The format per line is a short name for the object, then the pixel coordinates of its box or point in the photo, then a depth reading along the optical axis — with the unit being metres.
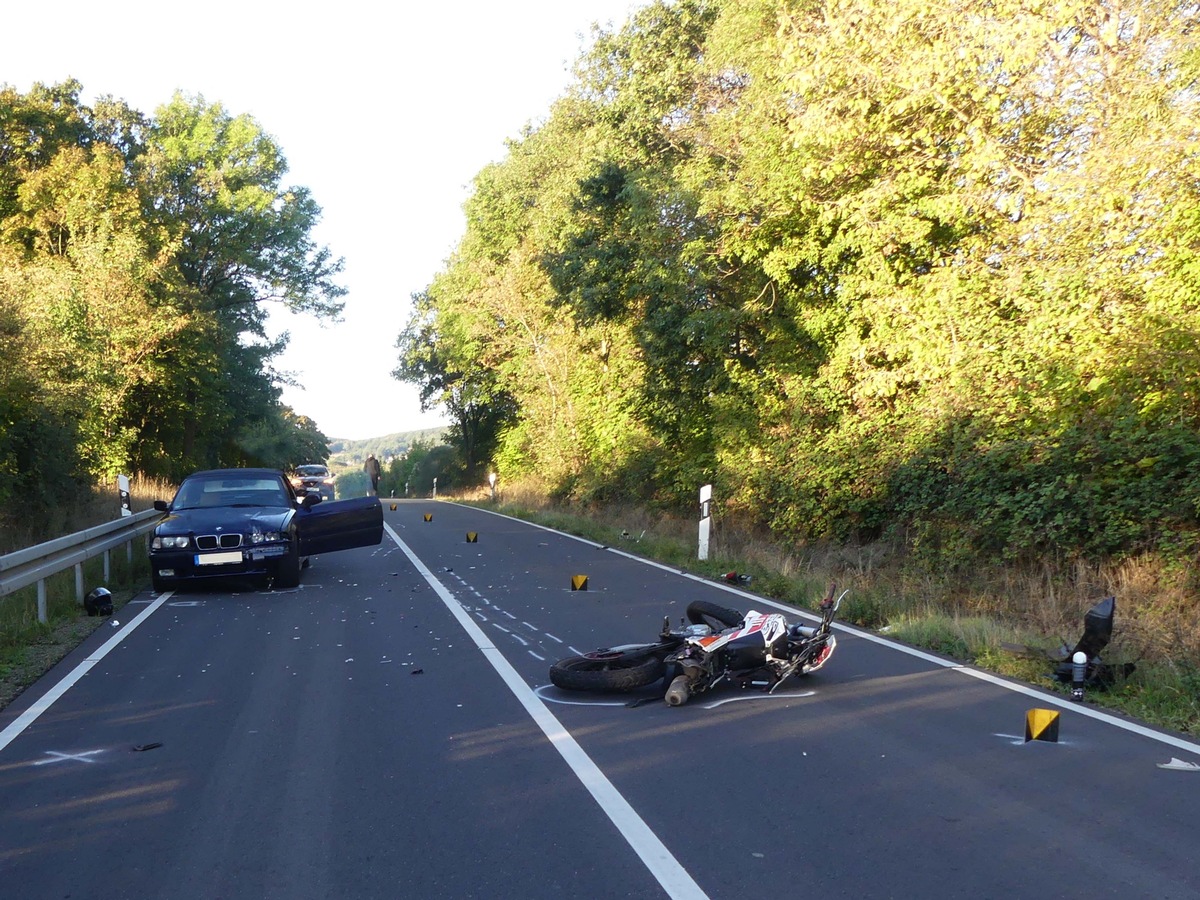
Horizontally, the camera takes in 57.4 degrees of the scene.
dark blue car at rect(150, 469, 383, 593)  13.55
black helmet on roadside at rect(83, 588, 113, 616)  11.80
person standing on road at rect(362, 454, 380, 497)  34.06
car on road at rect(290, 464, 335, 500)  43.91
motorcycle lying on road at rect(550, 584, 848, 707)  7.47
